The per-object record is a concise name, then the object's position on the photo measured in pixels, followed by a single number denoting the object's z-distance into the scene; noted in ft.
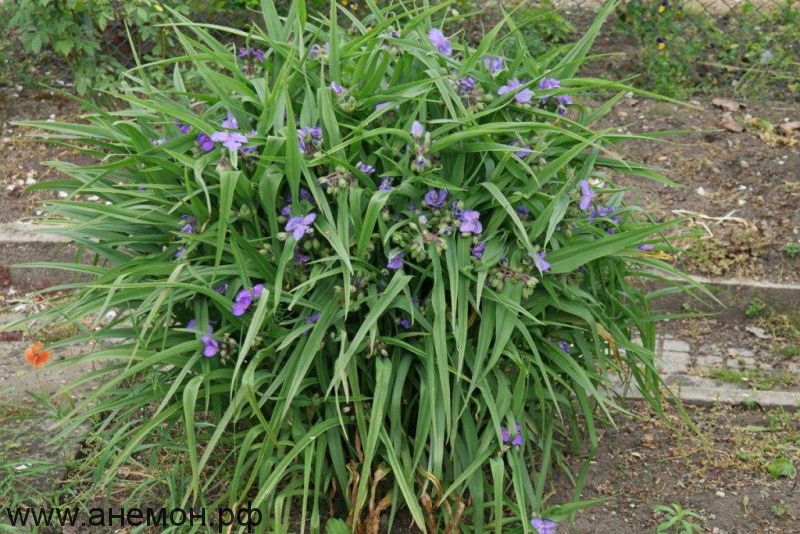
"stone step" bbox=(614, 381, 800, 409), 11.16
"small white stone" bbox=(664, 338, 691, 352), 12.90
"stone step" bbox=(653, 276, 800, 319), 13.29
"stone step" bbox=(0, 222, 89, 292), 14.52
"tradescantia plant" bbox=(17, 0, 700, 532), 8.00
